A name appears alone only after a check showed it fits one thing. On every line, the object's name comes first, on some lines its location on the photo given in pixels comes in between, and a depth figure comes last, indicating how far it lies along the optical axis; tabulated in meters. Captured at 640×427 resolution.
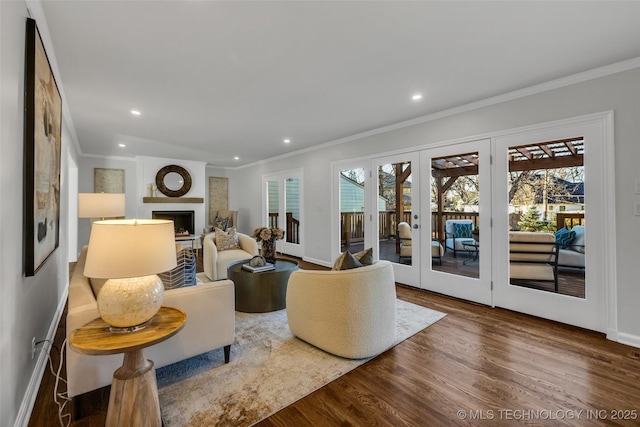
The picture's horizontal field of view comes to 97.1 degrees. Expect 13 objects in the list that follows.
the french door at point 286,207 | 6.22
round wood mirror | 6.88
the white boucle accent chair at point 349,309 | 2.14
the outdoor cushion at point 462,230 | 3.55
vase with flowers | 3.56
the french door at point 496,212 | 2.63
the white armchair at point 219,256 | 4.21
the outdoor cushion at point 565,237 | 2.81
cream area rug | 1.64
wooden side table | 1.31
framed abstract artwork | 1.61
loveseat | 1.57
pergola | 2.80
